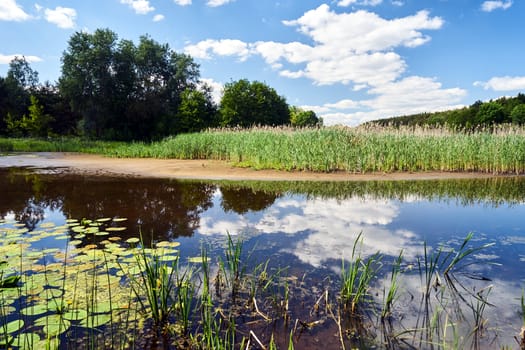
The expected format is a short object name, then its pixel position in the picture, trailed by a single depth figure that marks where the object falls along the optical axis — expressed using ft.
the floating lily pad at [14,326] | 7.60
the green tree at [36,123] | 131.54
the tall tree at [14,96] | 155.63
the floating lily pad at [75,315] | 8.15
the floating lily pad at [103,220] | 17.94
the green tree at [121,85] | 119.85
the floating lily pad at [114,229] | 16.14
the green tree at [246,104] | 169.68
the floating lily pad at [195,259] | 11.99
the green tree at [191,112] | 133.39
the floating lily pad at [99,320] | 7.98
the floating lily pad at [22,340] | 7.11
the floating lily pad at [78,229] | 15.85
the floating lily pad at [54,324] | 7.55
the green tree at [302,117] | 281.91
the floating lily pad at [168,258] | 11.93
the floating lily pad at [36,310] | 8.41
